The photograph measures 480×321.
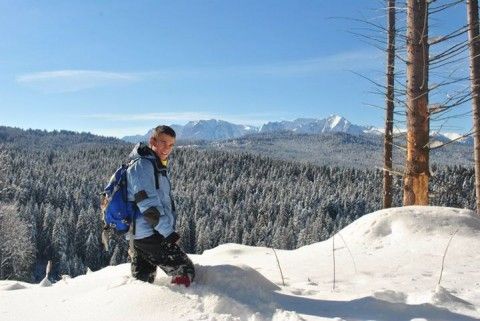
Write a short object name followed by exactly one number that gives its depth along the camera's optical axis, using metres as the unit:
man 4.55
